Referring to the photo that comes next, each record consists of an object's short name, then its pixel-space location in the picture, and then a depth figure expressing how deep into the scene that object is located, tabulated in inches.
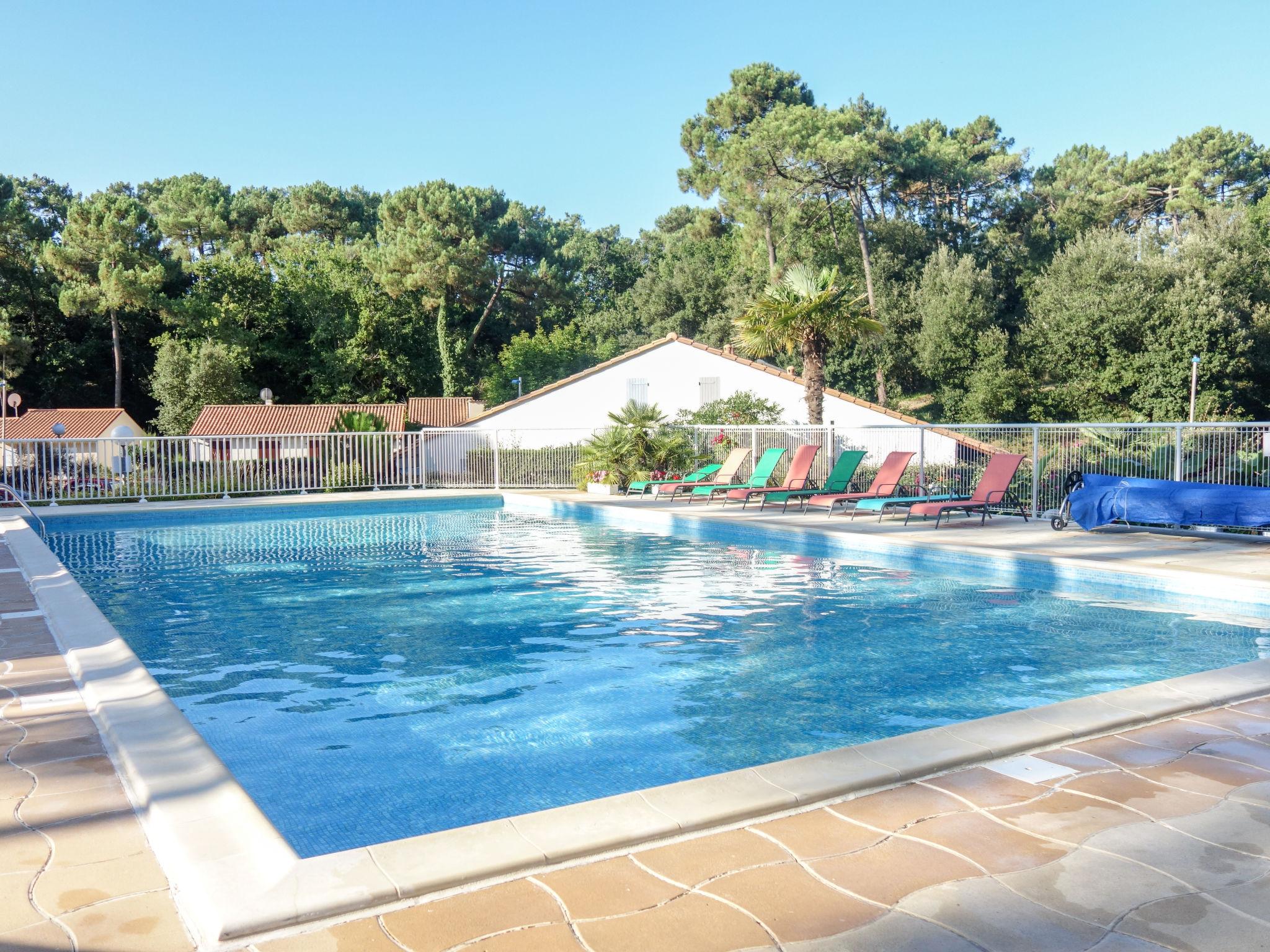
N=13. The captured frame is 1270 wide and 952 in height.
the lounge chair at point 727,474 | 663.8
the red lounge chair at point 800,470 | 601.0
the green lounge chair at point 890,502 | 492.4
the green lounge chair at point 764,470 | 621.6
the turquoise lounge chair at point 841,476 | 570.6
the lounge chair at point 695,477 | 698.2
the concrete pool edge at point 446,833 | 100.7
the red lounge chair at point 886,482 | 517.3
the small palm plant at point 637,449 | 740.0
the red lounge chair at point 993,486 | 471.5
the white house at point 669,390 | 997.8
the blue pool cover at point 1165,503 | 377.4
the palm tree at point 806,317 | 748.0
